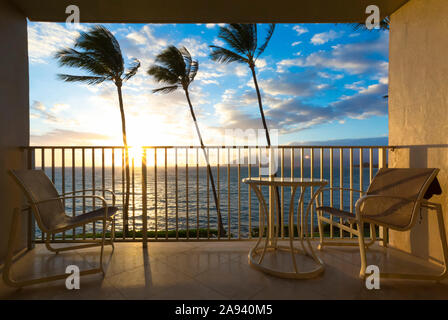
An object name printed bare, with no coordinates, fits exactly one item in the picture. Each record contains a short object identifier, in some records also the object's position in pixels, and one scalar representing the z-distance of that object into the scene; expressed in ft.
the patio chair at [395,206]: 5.56
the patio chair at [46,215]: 5.32
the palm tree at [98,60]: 24.61
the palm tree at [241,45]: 23.84
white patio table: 5.60
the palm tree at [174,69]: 28.78
